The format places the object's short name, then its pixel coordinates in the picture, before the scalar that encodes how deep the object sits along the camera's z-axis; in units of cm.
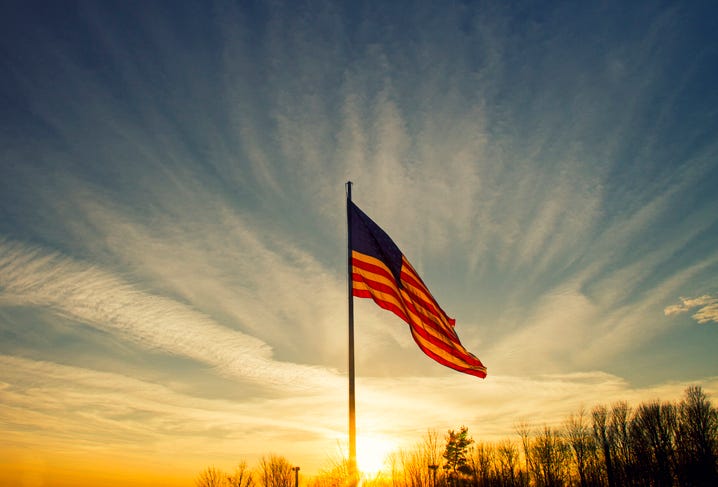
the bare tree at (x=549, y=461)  7306
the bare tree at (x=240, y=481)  7274
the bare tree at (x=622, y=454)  6770
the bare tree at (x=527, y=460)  6796
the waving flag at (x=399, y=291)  1254
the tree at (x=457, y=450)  8497
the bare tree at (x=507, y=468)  6041
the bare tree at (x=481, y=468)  6735
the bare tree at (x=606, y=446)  7088
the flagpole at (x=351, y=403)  1030
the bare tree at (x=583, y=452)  7456
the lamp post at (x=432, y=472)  2764
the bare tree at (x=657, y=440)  6412
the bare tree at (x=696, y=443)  6109
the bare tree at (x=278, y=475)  6772
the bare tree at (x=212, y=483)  7388
